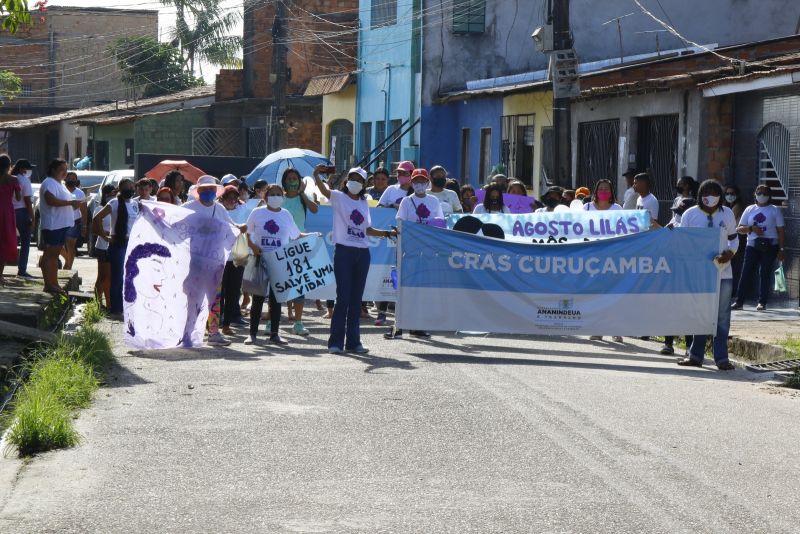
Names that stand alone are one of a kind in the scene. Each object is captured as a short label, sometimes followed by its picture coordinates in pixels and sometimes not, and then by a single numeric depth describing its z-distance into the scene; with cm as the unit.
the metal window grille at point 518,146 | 2983
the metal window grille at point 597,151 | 2523
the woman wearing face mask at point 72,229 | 2389
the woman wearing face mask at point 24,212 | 2069
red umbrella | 2766
